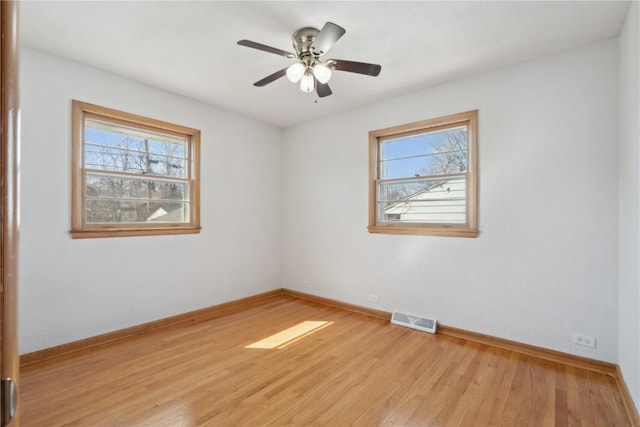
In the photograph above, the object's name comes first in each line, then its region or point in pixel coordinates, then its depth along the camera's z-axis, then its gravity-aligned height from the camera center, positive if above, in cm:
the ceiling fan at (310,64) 207 +111
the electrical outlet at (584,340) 249 -106
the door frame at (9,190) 47 +3
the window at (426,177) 318 +42
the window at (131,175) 292 +39
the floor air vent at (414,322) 330 -124
